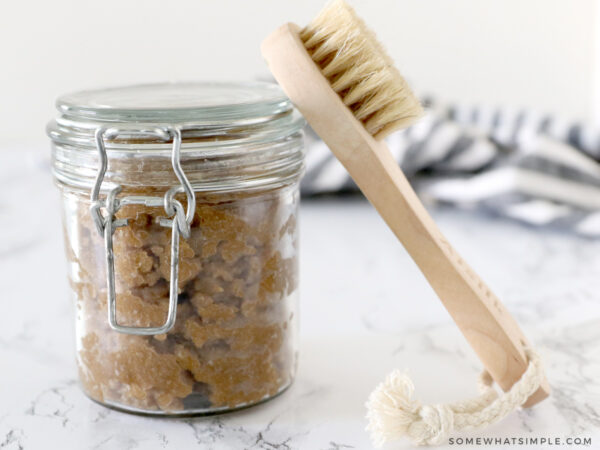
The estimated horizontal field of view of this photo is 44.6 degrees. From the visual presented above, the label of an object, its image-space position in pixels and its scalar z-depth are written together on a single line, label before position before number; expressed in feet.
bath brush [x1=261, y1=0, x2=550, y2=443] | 1.62
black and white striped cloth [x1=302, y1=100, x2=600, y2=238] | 3.26
